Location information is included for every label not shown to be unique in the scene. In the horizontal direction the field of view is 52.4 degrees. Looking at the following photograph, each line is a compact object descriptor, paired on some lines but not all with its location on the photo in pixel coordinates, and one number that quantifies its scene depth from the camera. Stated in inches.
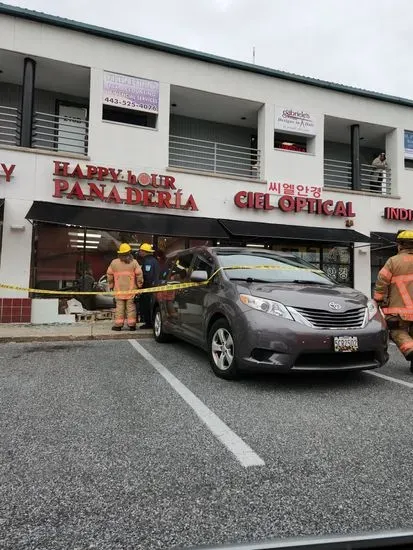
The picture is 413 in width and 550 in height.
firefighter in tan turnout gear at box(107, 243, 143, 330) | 363.3
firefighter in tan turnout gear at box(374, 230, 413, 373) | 218.0
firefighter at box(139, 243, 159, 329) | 384.8
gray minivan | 175.3
